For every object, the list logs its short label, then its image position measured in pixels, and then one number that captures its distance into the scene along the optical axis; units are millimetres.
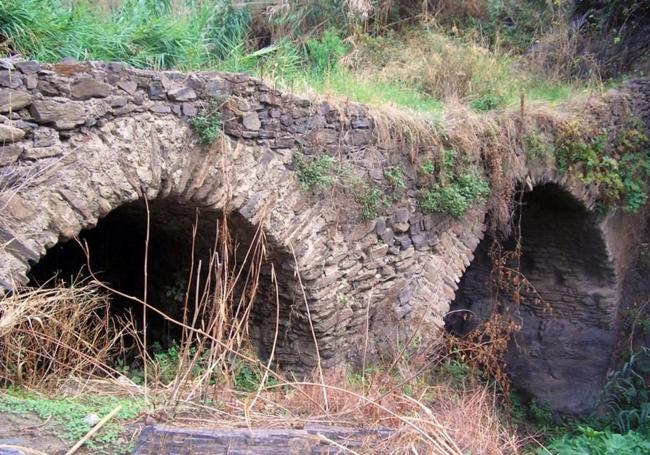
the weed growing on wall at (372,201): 5141
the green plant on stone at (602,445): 5238
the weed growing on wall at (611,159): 6922
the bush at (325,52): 6989
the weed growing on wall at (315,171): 4691
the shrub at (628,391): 7605
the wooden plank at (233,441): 2393
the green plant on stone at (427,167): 5547
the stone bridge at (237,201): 3396
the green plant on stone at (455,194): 5656
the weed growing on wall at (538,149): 6531
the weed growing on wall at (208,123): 4078
